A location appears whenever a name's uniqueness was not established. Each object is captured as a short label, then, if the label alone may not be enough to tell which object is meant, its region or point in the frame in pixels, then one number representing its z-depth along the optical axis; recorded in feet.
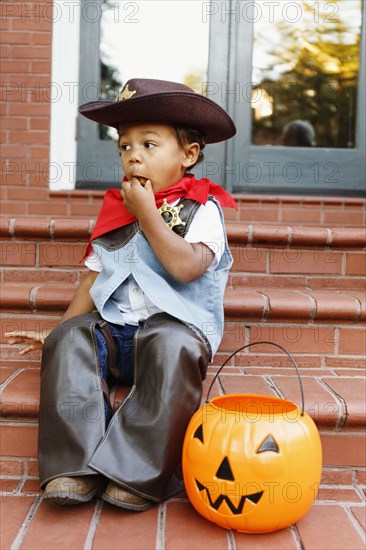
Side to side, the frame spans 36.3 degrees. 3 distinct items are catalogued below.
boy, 5.16
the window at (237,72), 11.38
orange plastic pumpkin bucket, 4.74
